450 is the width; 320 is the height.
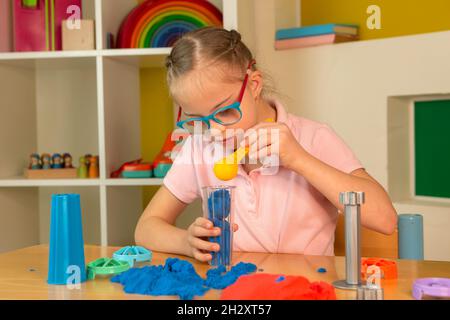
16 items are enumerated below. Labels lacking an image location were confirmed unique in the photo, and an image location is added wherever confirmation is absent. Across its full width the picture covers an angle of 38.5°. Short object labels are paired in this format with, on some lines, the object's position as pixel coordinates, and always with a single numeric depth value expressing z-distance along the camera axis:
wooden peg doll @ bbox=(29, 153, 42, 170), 2.24
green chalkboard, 2.20
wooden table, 0.88
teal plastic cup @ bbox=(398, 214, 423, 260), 1.24
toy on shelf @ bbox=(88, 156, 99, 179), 2.19
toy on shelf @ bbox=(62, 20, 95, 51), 2.15
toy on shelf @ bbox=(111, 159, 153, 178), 2.14
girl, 1.17
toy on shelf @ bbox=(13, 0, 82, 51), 2.20
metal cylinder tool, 0.85
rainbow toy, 2.22
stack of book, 2.25
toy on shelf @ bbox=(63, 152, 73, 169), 2.23
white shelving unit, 2.14
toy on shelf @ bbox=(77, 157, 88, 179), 2.20
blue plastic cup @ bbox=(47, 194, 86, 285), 0.95
